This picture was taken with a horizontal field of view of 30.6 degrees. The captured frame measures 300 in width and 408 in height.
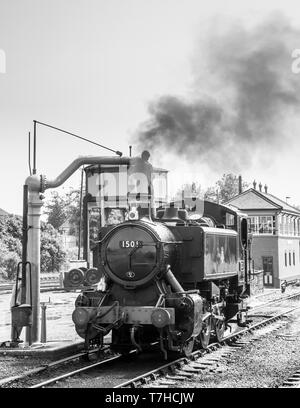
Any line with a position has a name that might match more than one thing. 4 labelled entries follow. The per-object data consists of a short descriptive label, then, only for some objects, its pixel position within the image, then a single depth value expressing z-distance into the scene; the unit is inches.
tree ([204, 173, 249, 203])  2970.0
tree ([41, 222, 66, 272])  1632.6
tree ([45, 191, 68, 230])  2859.3
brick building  1434.5
